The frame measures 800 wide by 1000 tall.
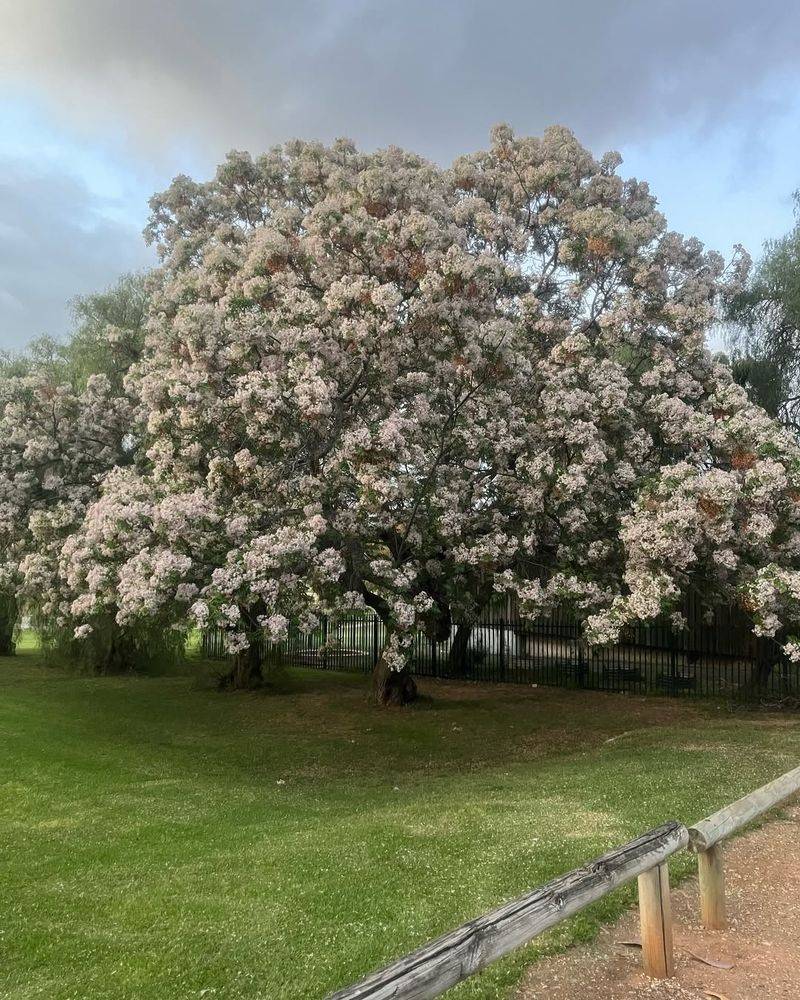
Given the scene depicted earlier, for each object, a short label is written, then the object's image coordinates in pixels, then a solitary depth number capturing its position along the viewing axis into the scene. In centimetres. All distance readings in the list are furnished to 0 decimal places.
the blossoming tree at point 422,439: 1084
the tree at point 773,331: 1909
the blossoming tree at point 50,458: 1356
